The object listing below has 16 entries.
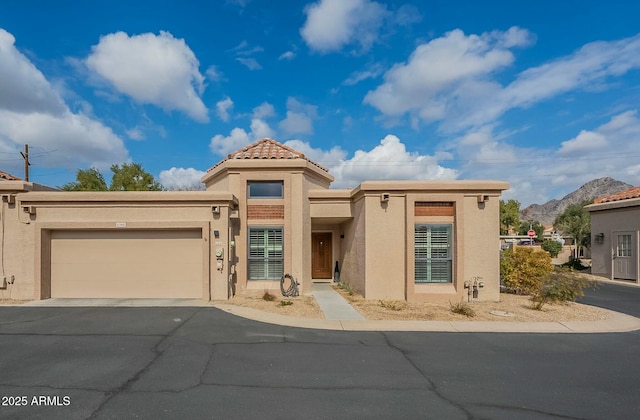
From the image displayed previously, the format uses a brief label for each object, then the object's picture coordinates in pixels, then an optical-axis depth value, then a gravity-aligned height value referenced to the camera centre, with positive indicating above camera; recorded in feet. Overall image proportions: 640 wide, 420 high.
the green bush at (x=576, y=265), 76.47 -9.56
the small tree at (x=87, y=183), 101.14 +12.40
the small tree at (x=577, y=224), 114.93 -0.54
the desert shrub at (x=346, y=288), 44.21 -8.97
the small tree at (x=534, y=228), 186.54 -3.19
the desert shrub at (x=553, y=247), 108.17 -7.77
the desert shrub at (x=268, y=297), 39.37 -8.59
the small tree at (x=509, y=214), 176.86 +4.48
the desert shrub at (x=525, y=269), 41.77 -5.84
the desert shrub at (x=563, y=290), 37.01 -7.38
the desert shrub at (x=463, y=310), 32.83 -8.56
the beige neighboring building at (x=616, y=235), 59.31 -2.38
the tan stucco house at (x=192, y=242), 38.29 -2.13
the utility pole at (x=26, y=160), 88.94 +16.81
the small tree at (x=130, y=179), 104.12 +13.93
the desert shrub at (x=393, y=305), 35.38 -8.77
